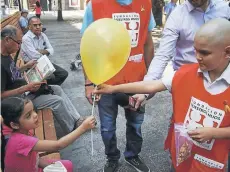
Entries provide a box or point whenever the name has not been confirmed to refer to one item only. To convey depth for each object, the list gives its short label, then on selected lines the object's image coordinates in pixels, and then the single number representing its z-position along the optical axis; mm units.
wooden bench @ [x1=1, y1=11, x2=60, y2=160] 1702
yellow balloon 1207
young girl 1272
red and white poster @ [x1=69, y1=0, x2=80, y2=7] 19729
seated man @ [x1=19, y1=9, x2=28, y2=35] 5908
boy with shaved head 1009
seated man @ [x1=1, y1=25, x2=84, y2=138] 1984
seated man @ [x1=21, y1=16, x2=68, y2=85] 3050
